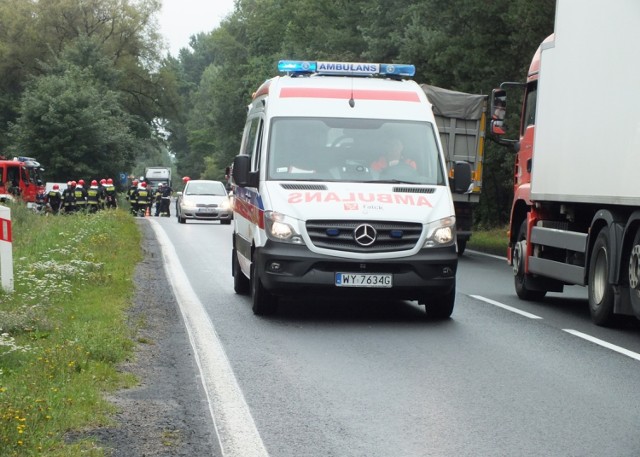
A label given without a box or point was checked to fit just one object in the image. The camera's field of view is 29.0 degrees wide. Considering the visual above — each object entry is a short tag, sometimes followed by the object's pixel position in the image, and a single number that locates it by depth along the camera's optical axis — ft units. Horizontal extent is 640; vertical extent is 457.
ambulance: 40.01
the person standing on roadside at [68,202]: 142.10
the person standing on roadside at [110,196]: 143.24
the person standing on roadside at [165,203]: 174.91
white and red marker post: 44.73
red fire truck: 161.68
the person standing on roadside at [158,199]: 174.87
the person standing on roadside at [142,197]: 163.12
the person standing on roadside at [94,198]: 139.74
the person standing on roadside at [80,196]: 141.91
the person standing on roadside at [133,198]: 162.61
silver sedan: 141.18
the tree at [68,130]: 201.16
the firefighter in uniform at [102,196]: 145.20
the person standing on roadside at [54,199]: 156.96
